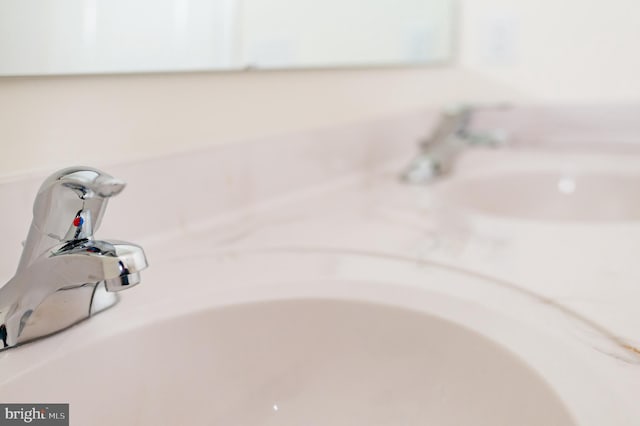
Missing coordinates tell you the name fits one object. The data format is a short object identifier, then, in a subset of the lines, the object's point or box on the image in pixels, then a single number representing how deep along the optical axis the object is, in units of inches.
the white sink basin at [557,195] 38.4
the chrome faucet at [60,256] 15.4
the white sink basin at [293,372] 16.5
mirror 19.3
